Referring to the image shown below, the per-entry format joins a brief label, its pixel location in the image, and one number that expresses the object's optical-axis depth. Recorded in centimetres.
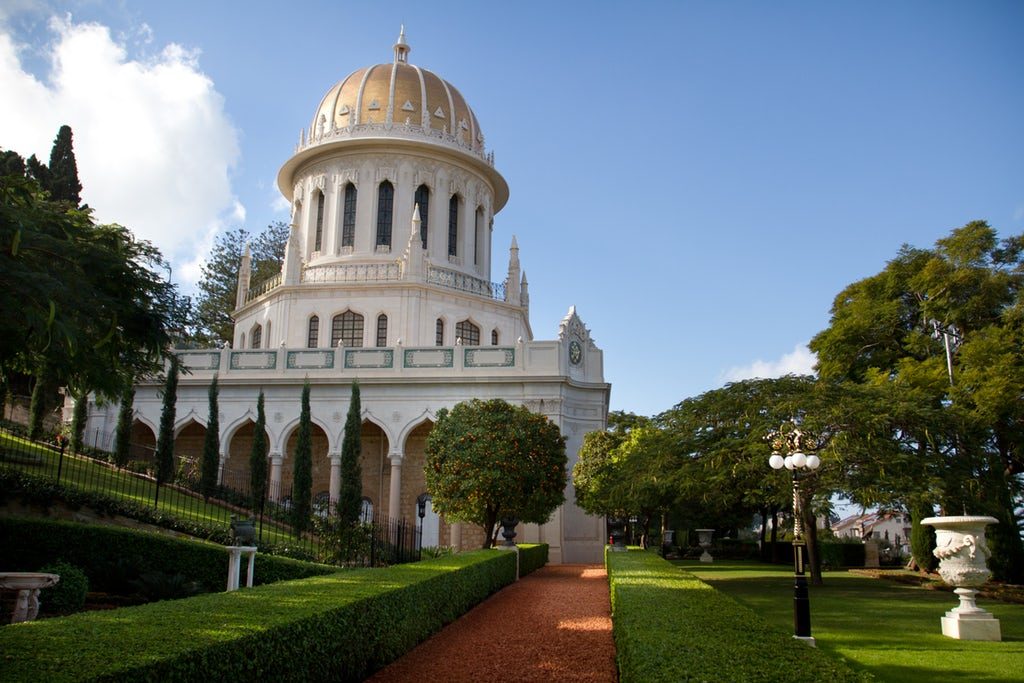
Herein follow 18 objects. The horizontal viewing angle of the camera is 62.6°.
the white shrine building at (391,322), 3194
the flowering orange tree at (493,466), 2362
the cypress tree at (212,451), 2807
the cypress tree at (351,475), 2728
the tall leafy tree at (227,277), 4928
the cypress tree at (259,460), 2891
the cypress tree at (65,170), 3503
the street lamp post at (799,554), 1141
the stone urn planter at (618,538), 2536
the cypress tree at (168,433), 2752
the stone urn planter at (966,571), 1356
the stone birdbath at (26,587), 1043
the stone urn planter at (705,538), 4284
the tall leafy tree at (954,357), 2061
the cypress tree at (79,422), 3086
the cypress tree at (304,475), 2605
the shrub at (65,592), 1217
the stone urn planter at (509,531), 2319
